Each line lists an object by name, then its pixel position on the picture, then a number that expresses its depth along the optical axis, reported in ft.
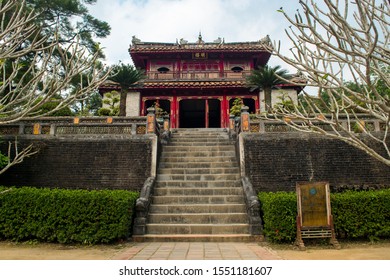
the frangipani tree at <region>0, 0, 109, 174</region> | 11.69
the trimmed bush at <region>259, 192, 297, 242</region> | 20.76
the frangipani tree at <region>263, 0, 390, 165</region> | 10.11
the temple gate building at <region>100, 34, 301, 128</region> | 61.36
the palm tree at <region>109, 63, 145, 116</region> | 51.67
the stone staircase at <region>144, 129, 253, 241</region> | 23.22
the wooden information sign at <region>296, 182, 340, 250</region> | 19.93
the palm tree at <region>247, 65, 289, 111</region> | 49.88
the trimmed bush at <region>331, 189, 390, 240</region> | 21.27
